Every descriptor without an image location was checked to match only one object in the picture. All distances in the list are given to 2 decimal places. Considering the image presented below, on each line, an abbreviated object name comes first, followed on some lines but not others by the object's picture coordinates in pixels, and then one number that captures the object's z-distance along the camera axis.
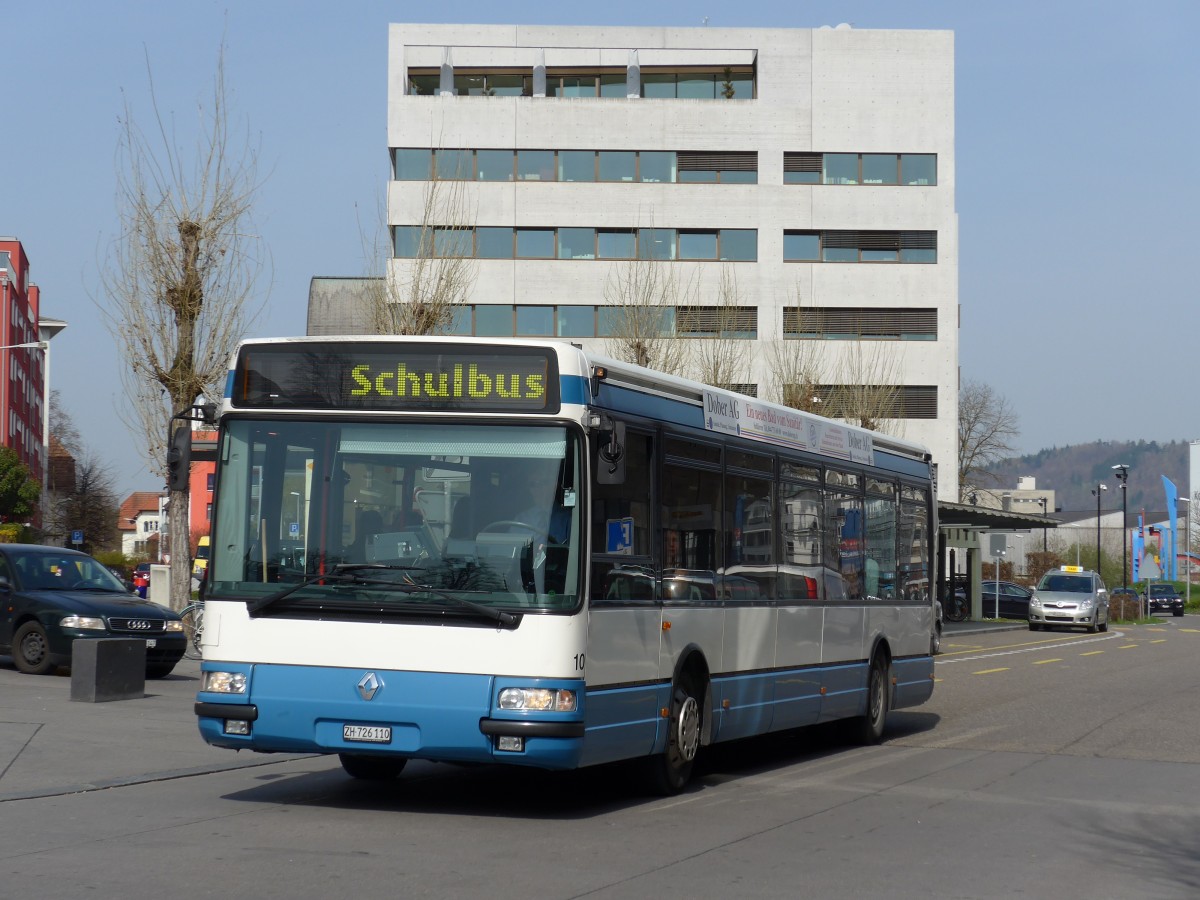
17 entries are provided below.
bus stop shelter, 41.44
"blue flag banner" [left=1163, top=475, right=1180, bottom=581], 81.38
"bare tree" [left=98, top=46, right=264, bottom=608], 25.75
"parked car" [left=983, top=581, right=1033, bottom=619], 61.16
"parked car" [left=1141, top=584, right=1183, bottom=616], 78.19
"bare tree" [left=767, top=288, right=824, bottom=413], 44.17
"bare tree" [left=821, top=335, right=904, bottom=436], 48.25
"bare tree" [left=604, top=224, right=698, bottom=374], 38.75
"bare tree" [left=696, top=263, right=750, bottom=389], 42.31
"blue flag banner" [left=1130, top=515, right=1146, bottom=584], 90.38
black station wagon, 19.36
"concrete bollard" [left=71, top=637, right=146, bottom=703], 16.53
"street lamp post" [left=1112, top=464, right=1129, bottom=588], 74.88
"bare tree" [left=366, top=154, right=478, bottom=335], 31.69
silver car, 46.50
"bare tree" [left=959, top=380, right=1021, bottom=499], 81.44
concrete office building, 58.09
